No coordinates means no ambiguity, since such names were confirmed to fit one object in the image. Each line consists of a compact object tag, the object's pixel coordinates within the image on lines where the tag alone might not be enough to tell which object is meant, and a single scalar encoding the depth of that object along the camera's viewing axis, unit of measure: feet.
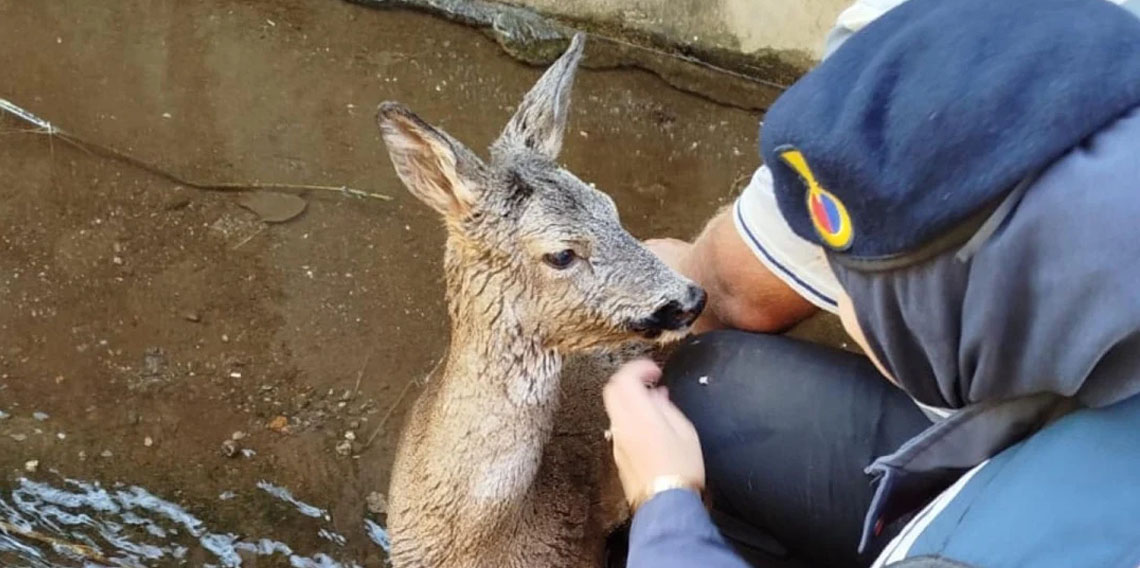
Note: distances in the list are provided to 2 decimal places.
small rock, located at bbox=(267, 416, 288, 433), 9.27
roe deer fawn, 6.27
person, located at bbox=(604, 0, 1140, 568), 3.21
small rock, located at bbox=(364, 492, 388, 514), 9.03
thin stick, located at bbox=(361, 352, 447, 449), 9.41
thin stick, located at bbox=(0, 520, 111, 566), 8.36
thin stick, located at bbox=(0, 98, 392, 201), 10.80
